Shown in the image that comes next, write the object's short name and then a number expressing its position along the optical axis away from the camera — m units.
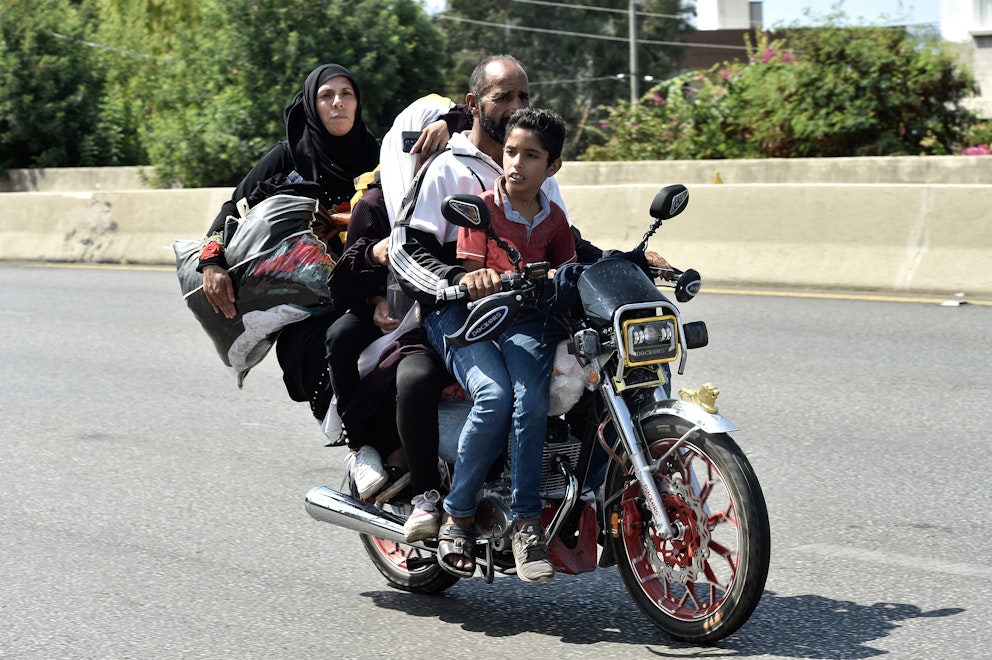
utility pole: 54.50
